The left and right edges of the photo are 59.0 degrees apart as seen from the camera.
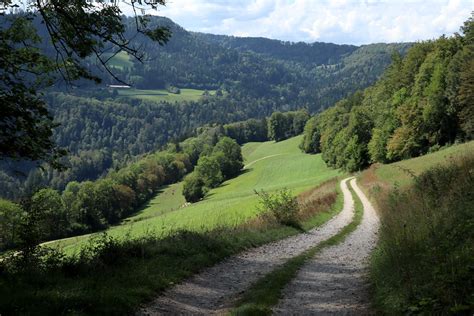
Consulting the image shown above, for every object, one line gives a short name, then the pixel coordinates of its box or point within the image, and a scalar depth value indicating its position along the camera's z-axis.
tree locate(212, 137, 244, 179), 132.25
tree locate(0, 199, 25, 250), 10.66
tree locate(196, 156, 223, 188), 123.75
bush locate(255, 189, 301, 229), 22.92
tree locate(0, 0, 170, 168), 8.96
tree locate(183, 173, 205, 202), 118.06
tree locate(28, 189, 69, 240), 10.78
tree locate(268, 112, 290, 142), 187.00
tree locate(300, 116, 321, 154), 129.75
